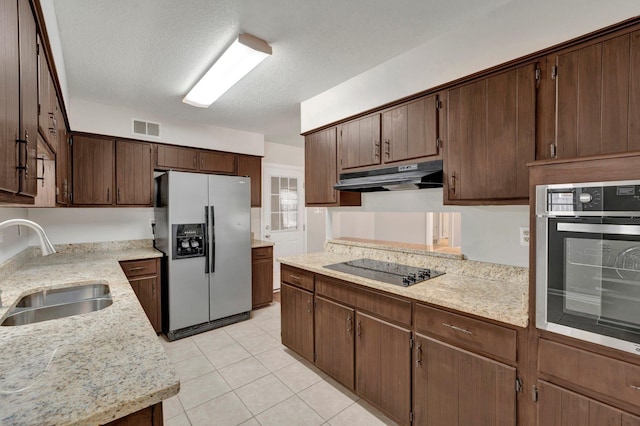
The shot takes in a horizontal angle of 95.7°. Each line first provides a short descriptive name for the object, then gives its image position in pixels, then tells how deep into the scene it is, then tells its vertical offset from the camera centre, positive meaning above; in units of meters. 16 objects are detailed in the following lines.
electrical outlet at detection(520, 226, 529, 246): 1.90 -0.17
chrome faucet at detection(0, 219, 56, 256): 1.45 -0.11
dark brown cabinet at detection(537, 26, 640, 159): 1.33 +0.55
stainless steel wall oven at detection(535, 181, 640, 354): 1.10 -0.21
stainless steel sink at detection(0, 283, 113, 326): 1.61 -0.57
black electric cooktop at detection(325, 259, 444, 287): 1.99 -0.47
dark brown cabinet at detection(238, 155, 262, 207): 4.30 +0.59
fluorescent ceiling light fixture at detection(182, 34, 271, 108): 2.02 +1.15
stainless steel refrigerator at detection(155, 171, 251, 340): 3.20 -0.44
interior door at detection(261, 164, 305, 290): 4.83 +0.01
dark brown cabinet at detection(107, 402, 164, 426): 0.83 -0.61
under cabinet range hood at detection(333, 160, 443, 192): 2.06 +0.25
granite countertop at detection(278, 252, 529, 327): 1.44 -0.49
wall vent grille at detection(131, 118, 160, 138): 3.43 +1.00
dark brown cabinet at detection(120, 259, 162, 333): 3.08 -0.79
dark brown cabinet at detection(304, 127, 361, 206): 2.89 +0.40
